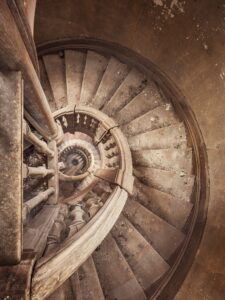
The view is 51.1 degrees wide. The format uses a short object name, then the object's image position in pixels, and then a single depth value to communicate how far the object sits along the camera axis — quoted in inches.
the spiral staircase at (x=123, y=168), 113.6
